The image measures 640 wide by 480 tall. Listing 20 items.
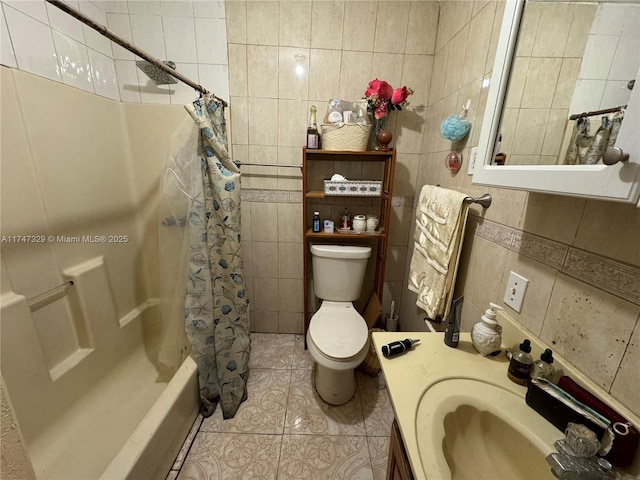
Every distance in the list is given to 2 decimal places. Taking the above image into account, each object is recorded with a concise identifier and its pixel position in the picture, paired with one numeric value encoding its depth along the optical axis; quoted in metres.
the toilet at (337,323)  1.28
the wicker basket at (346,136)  1.41
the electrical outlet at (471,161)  1.06
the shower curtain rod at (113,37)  0.67
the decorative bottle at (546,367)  0.64
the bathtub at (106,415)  0.94
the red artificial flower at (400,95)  1.37
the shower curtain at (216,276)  1.17
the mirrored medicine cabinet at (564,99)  0.41
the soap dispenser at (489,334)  0.76
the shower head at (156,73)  1.29
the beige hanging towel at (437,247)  1.03
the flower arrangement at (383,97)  1.38
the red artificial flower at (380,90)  1.38
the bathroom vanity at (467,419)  0.54
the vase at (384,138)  1.45
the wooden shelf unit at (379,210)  1.48
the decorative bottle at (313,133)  1.47
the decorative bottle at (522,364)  0.67
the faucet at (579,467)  0.44
